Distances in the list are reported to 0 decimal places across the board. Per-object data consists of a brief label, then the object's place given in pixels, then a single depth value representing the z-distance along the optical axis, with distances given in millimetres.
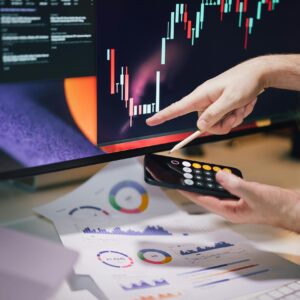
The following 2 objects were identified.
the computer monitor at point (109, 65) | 608
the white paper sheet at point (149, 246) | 596
